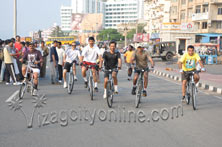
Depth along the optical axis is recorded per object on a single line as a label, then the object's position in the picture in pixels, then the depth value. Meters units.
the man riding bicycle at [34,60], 9.98
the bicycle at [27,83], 9.71
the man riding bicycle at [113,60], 8.97
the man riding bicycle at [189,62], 8.93
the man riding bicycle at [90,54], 10.16
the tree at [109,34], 128.75
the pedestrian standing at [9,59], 13.38
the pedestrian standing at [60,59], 13.88
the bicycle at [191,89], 8.41
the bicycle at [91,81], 9.52
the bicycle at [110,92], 8.26
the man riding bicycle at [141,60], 9.50
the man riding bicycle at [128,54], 17.31
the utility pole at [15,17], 25.10
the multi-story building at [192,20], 47.38
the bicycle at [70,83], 10.88
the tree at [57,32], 168.81
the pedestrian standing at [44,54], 15.62
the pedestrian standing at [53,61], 13.41
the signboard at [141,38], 68.81
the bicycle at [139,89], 8.38
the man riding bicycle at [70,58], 11.75
